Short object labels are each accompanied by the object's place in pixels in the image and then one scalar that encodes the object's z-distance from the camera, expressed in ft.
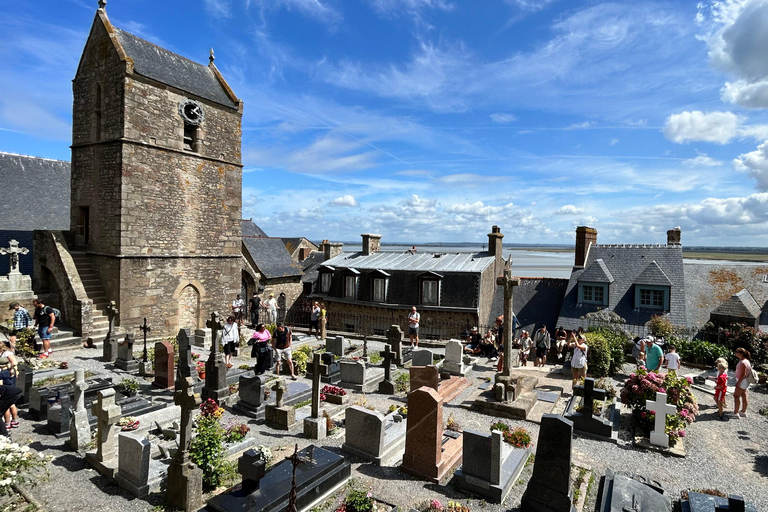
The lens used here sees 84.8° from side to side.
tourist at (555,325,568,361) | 53.16
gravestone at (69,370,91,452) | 27.50
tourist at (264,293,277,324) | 66.76
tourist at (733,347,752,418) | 35.24
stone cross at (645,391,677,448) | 30.25
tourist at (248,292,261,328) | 68.18
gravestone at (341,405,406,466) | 27.20
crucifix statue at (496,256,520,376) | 39.14
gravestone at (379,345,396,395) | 41.55
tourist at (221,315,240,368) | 47.62
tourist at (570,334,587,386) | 42.37
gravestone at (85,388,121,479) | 24.72
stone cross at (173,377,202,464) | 21.42
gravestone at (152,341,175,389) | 39.29
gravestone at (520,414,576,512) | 20.71
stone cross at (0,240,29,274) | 54.13
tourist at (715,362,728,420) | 36.32
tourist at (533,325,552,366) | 50.78
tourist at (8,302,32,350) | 46.22
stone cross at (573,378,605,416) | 32.50
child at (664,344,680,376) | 42.34
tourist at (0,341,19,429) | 28.11
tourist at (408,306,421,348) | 60.95
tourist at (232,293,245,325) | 66.57
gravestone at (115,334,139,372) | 44.96
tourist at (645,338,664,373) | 44.29
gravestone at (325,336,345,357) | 55.62
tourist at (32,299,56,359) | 48.61
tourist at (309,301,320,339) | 68.49
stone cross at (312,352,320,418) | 31.96
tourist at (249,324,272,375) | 42.55
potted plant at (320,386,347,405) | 36.91
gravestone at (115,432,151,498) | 22.72
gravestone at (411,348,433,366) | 46.92
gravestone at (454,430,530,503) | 23.36
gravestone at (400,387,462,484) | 25.18
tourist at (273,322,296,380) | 43.83
